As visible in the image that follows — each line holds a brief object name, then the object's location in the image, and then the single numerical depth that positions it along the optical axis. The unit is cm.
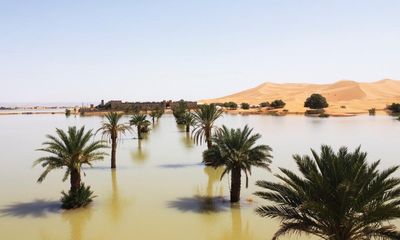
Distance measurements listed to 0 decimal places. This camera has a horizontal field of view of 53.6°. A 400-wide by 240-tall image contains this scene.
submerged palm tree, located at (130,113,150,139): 4634
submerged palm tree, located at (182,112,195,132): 5347
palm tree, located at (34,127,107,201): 1795
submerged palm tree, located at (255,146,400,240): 891
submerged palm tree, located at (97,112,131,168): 2792
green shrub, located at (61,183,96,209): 1795
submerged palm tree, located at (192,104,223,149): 2966
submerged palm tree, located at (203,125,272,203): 1825
